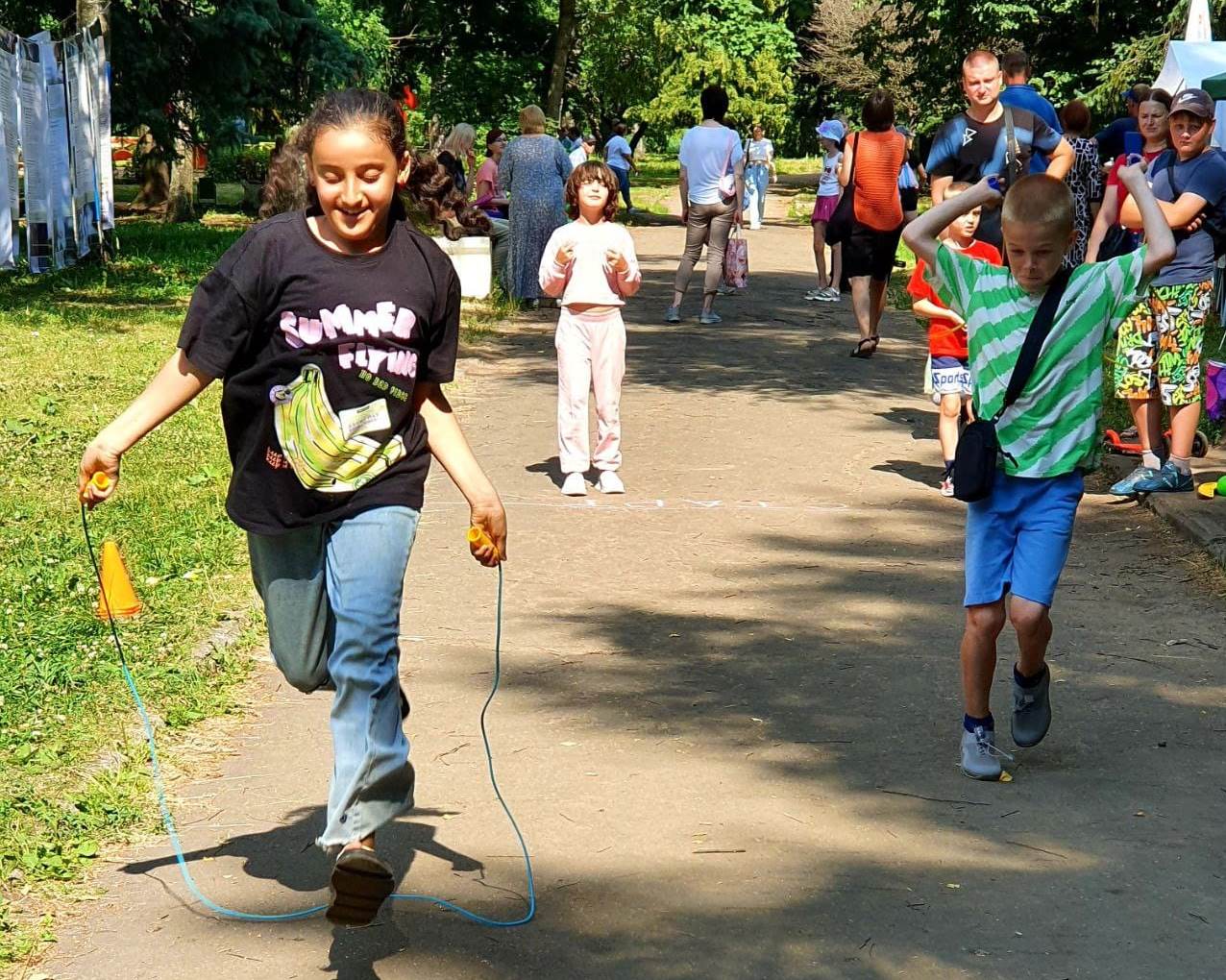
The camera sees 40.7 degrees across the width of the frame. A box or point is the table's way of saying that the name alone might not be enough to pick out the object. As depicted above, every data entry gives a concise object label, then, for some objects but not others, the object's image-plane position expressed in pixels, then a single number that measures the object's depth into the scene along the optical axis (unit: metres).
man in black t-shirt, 9.19
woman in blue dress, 16.23
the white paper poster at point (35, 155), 17.80
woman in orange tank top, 12.90
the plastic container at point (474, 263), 17.27
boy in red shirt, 8.22
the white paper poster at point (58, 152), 18.72
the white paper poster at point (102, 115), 20.95
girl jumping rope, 3.70
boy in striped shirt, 4.90
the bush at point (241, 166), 36.66
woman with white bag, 15.27
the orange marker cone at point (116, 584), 5.01
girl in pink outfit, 8.88
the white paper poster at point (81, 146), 19.84
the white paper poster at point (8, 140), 16.36
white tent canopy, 17.05
